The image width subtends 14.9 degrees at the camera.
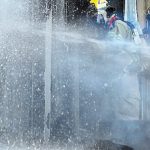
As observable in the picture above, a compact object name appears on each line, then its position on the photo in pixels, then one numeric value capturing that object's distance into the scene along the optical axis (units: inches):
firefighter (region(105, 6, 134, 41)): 398.9
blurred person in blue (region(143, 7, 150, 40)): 438.8
